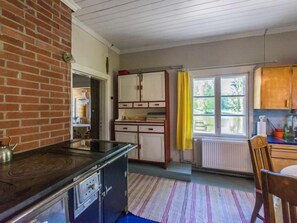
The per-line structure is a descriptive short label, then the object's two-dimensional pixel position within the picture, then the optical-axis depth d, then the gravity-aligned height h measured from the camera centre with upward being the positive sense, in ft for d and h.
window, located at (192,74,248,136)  10.31 +0.32
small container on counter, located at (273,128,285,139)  8.90 -1.24
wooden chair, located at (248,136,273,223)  5.05 -1.58
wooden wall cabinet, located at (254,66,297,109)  8.31 +1.16
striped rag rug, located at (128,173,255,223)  6.39 -4.07
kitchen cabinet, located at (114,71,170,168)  10.45 -0.70
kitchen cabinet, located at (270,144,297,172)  7.83 -2.17
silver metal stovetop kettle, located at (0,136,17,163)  3.85 -1.04
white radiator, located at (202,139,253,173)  9.59 -2.70
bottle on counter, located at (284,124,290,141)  8.72 -1.18
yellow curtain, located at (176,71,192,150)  10.71 -0.27
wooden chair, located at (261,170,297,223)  2.26 -1.19
